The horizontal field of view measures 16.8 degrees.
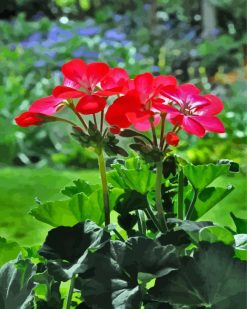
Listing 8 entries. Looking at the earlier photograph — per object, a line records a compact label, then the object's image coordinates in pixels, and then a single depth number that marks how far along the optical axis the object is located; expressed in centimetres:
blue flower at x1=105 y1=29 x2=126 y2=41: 679
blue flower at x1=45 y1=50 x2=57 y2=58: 624
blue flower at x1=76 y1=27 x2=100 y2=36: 682
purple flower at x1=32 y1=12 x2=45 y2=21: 837
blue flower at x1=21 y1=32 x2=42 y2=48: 671
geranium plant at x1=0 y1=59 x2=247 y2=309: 121
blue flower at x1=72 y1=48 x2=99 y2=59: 616
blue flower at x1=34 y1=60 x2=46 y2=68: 601
